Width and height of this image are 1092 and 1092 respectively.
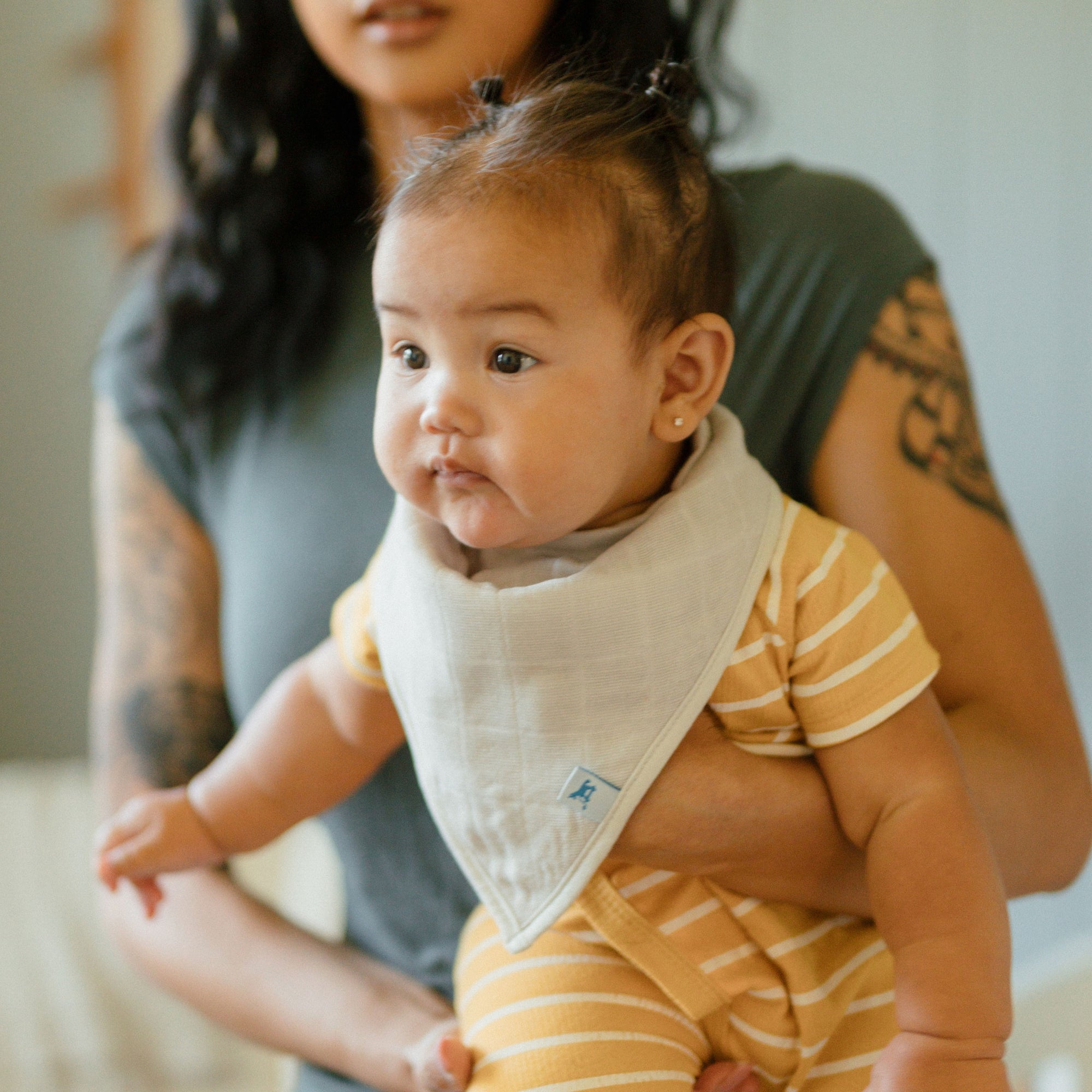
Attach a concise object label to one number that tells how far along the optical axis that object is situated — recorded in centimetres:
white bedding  170
